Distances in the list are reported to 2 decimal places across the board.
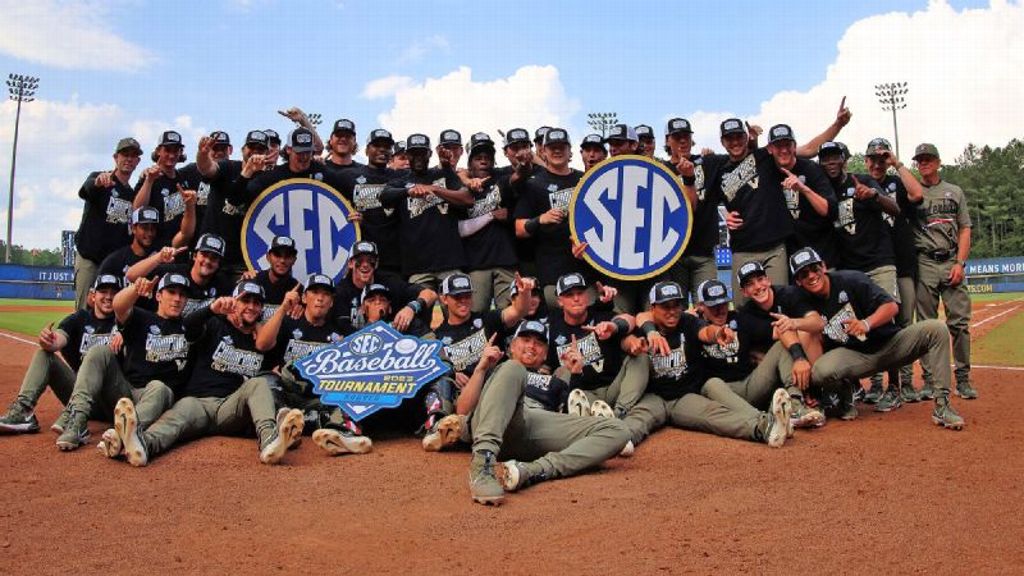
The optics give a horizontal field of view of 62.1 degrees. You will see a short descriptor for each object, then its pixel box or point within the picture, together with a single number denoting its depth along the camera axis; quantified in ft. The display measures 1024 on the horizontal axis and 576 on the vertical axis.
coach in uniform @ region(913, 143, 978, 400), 32.53
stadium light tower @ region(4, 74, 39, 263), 201.77
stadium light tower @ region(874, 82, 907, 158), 207.62
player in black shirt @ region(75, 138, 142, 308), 31.12
